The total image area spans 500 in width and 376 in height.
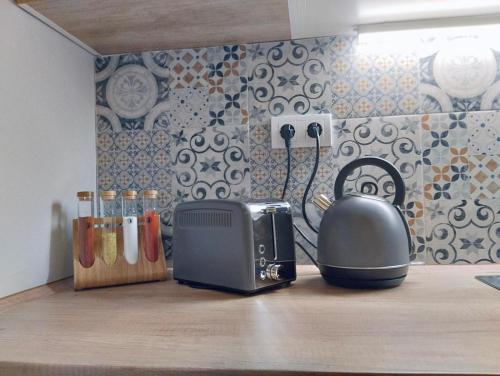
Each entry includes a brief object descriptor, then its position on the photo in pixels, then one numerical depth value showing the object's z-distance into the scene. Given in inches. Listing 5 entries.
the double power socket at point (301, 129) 43.4
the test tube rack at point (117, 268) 36.4
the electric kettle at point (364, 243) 32.1
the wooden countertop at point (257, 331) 19.3
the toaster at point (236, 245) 32.0
